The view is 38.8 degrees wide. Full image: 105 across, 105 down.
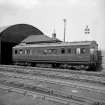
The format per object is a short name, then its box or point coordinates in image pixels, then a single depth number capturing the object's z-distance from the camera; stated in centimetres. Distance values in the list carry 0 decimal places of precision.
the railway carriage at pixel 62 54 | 1925
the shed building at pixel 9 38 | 3316
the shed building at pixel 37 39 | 3618
